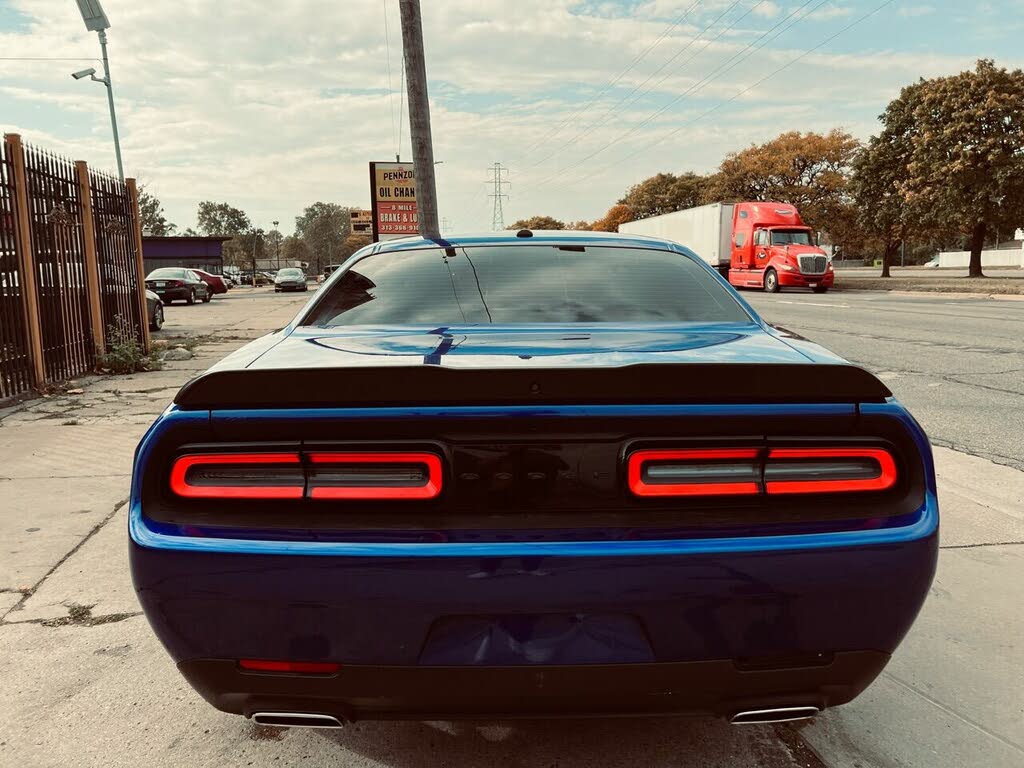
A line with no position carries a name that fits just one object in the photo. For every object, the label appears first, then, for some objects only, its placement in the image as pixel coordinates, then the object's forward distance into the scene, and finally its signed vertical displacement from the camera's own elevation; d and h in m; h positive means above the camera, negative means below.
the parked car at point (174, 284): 28.56 -0.44
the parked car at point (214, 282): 34.28 -0.47
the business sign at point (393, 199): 22.53 +2.09
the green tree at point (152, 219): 88.43 +6.44
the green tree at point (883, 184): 37.53 +3.99
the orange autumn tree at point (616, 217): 93.37 +6.28
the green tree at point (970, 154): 31.95 +4.63
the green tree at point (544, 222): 139.88 +8.53
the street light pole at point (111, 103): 27.04 +6.02
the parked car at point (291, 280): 43.66 -0.50
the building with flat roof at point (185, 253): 65.25 +1.64
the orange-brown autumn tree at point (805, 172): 46.68 +5.86
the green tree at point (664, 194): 80.44 +7.71
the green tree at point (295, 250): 137.38 +3.79
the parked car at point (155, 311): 16.20 -0.83
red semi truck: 28.05 +0.77
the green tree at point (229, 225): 122.56 +7.68
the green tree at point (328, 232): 131.00 +6.52
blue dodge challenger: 1.66 -0.58
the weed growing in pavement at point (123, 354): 10.03 -1.05
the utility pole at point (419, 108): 13.08 +2.70
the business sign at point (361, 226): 39.73 +2.27
